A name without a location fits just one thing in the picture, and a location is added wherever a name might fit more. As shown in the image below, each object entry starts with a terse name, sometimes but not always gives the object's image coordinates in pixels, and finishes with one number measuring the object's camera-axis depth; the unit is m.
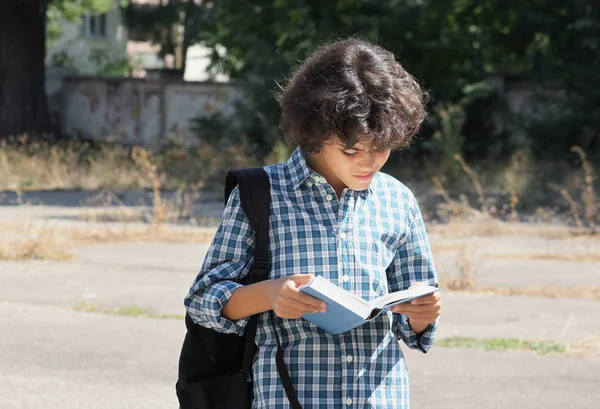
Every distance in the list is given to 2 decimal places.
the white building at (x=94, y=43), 47.31
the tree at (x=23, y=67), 25.41
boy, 2.87
